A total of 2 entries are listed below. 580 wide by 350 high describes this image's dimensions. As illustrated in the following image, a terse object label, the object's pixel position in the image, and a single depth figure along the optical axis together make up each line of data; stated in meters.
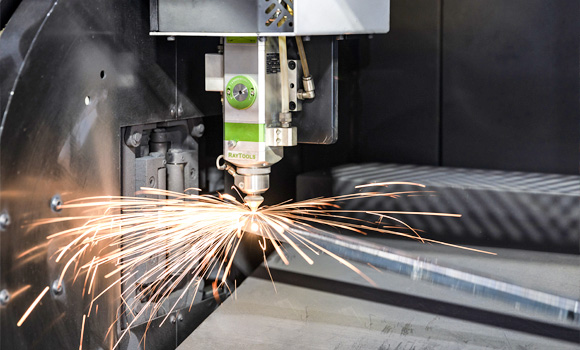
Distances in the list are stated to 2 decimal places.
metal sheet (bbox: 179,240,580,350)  1.63
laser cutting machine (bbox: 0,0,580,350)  1.38
